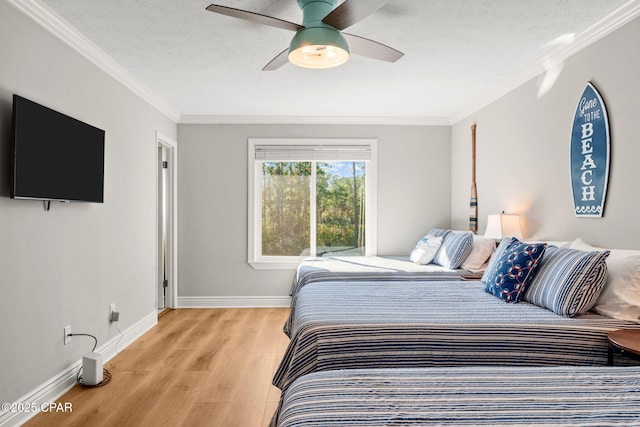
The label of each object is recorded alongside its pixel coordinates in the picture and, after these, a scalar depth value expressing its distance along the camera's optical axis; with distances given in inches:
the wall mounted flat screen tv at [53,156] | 87.7
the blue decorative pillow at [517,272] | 99.3
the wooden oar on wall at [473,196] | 177.0
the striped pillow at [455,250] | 151.6
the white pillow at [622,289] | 84.3
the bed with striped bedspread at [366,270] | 133.4
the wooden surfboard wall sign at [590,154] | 103.1
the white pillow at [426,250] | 168.4
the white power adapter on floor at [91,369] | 109.7
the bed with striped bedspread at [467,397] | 44.1
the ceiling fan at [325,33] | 79.6
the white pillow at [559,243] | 108.6
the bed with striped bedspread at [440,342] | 79.5
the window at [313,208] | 209.3
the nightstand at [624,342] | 68.9
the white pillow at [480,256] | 146.5
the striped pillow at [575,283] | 87.1
